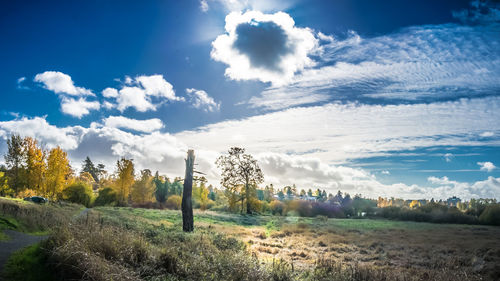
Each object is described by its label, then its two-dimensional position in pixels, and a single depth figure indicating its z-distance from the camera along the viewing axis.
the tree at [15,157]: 39.24
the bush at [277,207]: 61.52
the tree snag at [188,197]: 16.71
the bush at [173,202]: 66.06
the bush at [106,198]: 50.31
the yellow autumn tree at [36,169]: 34.47
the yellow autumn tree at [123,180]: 50.53
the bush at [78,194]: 42.55
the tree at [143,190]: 59.09
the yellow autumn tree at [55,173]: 34.75
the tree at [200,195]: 67.12
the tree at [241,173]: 43.62
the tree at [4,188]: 34.31
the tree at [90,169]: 105.06
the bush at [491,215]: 41.75
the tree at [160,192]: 74.62
